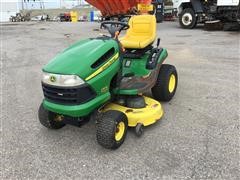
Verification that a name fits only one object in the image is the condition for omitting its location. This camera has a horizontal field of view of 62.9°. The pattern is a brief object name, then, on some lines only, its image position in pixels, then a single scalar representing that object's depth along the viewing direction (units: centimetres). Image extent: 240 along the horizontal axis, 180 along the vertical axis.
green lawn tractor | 181
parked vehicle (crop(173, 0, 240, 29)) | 728
